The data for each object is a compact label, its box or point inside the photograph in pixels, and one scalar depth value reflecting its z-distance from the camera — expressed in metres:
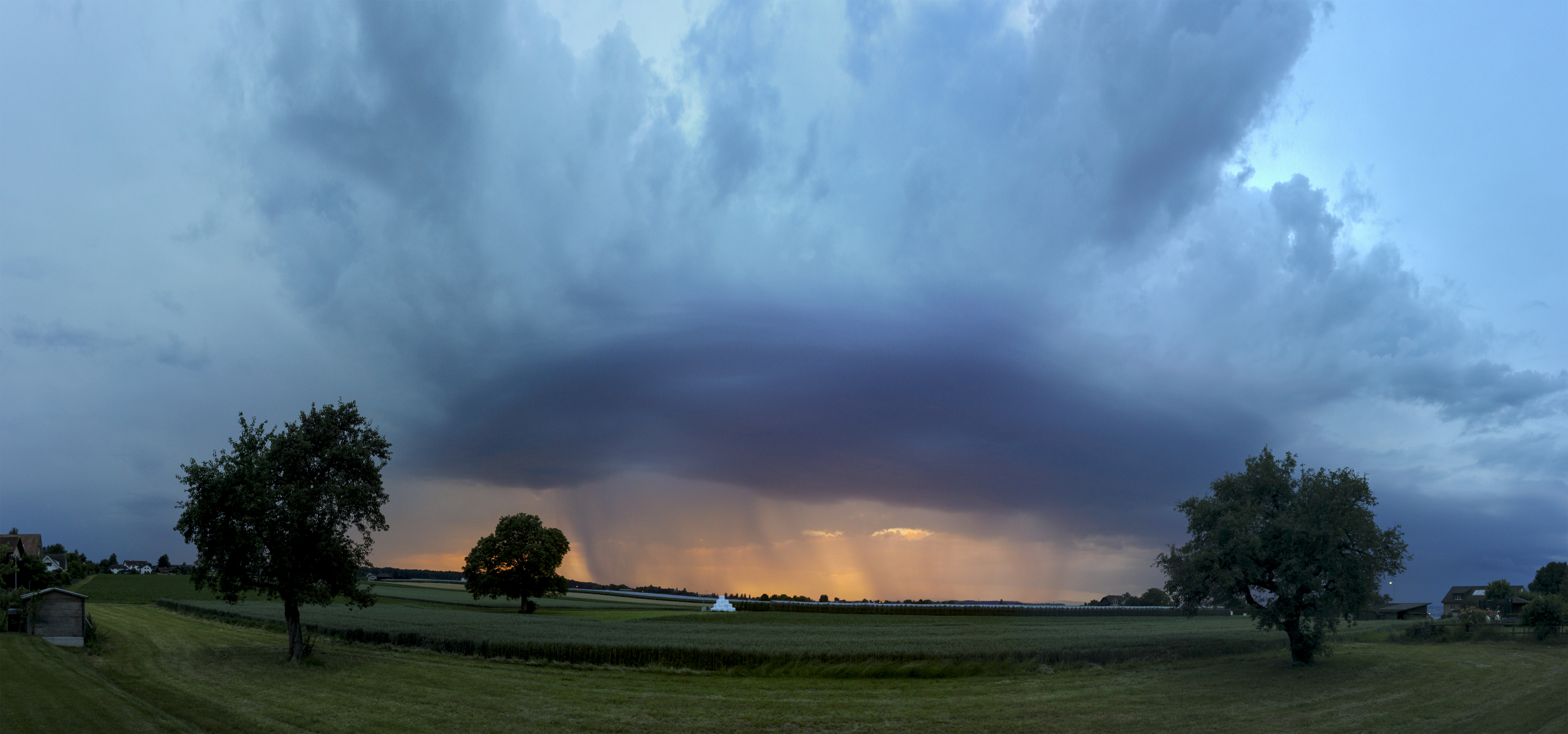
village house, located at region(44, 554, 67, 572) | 117.62
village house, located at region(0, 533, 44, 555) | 111.75
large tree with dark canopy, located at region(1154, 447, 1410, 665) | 35.84
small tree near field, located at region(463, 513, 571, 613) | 87.81
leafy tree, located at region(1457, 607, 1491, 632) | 60.41
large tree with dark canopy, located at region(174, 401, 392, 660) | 33.12
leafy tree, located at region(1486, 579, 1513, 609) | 115.75
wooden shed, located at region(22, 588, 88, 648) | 37.16
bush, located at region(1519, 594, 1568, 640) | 54.25
